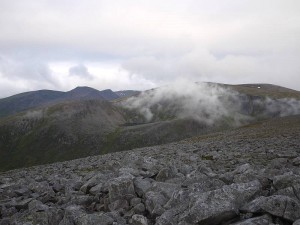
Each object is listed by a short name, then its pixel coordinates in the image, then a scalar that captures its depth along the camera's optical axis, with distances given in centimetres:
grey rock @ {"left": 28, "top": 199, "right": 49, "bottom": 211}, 1176
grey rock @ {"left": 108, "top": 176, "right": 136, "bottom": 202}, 1106
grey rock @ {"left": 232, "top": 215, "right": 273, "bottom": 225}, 694
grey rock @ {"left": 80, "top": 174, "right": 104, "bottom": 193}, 1345
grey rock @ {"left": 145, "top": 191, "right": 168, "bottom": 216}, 922
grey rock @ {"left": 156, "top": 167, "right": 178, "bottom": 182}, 1310
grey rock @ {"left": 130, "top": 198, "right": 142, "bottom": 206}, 1044
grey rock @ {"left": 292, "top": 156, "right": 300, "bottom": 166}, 1640
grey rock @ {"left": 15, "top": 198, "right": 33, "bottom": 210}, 1311
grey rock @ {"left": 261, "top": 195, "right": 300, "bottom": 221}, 715
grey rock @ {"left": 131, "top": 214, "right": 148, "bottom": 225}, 866
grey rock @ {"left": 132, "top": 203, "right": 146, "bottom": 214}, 977
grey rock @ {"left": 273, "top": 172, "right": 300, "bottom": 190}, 887
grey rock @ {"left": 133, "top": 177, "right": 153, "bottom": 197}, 1113
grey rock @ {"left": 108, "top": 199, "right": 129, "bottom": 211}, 1048
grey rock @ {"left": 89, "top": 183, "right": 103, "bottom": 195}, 1252
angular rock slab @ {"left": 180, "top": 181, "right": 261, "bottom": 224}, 765
